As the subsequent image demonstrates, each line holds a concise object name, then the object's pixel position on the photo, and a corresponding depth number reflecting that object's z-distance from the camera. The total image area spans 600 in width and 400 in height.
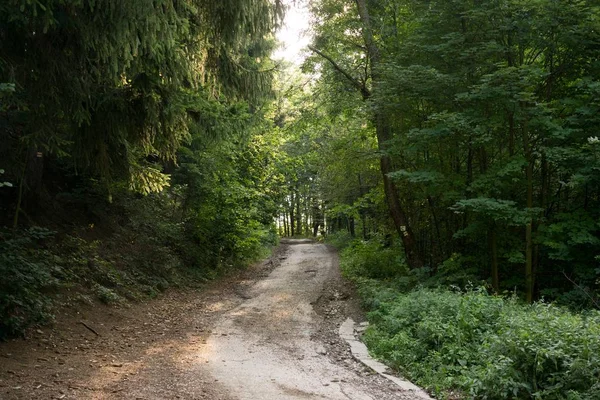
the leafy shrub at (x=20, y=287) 6.19
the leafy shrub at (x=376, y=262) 14.39
